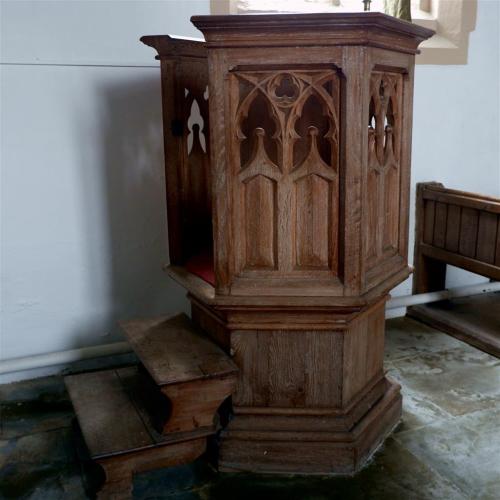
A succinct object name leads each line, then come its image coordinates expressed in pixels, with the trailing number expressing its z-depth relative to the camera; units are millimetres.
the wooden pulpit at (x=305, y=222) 1938
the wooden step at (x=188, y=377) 2090
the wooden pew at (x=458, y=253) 3414
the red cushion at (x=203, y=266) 2387
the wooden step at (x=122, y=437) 2057
